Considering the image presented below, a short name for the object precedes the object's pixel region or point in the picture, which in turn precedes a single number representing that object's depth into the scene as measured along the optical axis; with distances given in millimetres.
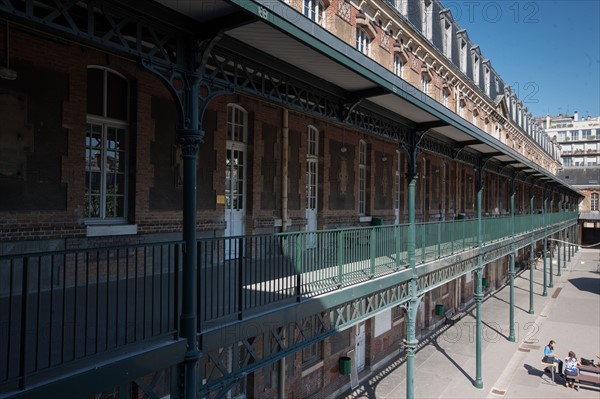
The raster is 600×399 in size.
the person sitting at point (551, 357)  13709
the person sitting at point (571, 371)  13008
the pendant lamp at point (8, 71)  5371
